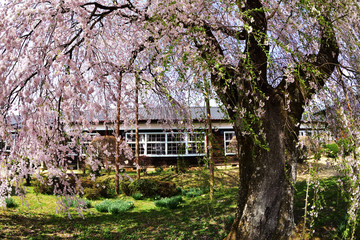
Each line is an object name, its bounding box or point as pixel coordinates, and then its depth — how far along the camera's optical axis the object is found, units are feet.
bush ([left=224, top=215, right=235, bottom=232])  19.08
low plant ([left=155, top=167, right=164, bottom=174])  53.85
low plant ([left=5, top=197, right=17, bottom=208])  27.06
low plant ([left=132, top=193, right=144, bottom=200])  32.18
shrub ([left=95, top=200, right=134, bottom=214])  26.40
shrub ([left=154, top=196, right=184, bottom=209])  27.09
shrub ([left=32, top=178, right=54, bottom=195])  34.86
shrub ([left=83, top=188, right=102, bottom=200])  33.06
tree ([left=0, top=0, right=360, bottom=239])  11.87
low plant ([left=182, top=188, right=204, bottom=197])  31.39
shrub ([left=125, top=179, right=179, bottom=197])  33.60
